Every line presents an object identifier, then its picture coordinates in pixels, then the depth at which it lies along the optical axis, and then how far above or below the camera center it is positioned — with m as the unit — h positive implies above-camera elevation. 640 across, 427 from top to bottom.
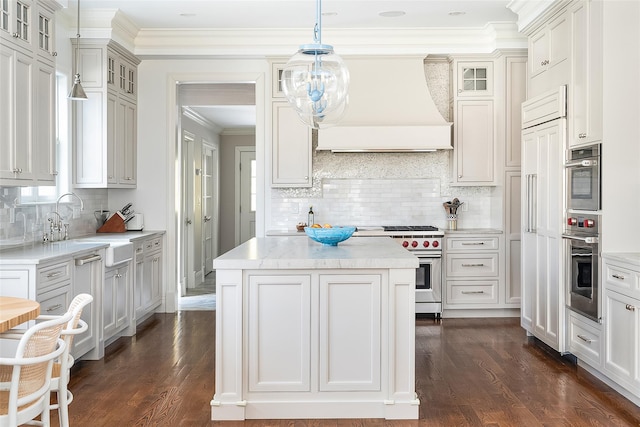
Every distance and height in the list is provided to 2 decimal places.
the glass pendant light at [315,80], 3.41 +0.71
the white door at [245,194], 11.08 +0.20
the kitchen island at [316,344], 3.41 -0.78
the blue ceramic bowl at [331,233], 3.94 -0.18
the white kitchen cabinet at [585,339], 4.00 -0.92
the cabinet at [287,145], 6.39 +0.63
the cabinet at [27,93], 3.83 +0.75
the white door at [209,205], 9.68 -0.01
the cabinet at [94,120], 5.54 +0.78
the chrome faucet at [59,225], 4.92 -0.17
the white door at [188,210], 8.36 -0.08
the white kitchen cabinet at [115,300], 4.80 -0.78
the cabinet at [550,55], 4.51 +1.19
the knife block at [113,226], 6.02 -0.21
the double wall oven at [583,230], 4.02 -0.17
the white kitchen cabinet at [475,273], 6.23 -0.69
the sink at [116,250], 4.76 -0.36
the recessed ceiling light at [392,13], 5.61 +1.80
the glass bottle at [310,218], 6.61 -0.14
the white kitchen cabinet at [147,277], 5.64 -0.70
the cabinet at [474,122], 6.36 +0.88
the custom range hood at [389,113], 6.17 +0.95
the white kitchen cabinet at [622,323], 3.51 -0.71
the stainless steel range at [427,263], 6.13 -0.58
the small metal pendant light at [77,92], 4.27 +0.80
